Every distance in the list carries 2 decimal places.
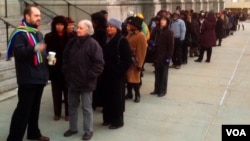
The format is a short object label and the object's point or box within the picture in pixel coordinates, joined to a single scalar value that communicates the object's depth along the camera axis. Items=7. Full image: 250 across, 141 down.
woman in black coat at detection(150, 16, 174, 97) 7.53
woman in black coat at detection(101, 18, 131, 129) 5.38
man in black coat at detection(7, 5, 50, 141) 4.27
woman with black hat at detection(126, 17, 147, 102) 6.59
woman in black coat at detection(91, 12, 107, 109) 5.86
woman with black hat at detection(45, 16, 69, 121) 5.55
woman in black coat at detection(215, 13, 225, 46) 16.91
